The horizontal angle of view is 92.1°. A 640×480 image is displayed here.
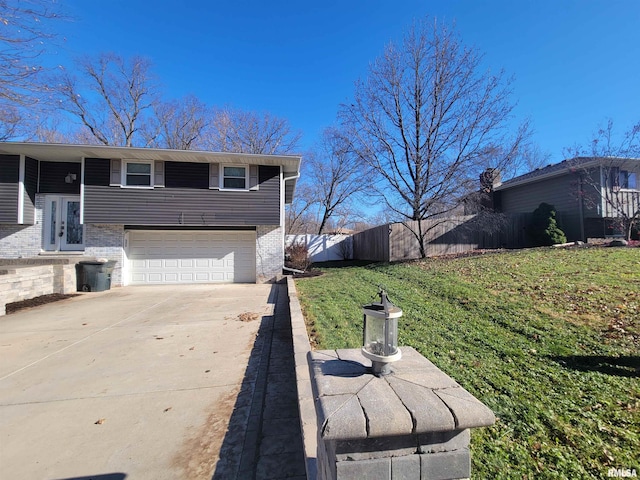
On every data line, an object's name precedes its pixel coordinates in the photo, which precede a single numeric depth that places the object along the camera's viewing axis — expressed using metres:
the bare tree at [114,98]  20.73
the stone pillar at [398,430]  1.08
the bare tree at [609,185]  12.52
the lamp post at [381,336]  1.40
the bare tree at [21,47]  5.45
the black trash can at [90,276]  9.68
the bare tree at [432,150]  11.47
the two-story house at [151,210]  10.45
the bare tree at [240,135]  24.14
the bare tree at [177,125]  22.77
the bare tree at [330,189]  25.78
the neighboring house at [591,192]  12.92
